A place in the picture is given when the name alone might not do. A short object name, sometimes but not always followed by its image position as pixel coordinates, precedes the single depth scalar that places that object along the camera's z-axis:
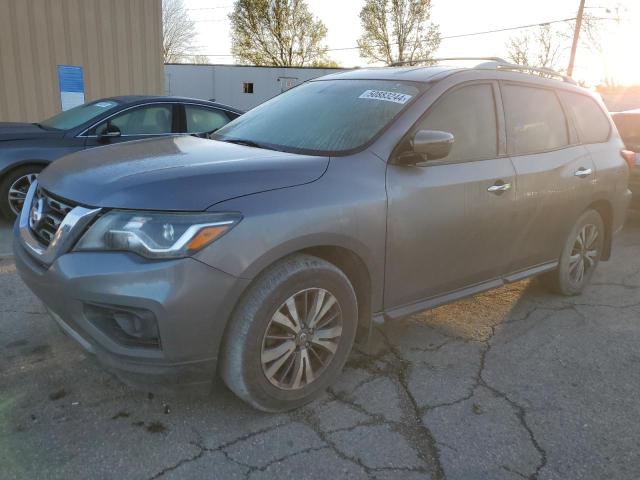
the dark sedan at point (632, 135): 6.81
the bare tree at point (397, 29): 41.72
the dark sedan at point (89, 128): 5.88
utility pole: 28.45
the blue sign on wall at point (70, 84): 10.84
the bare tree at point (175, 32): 50.47
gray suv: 2.25
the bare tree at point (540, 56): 39.11
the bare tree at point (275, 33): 41.38
